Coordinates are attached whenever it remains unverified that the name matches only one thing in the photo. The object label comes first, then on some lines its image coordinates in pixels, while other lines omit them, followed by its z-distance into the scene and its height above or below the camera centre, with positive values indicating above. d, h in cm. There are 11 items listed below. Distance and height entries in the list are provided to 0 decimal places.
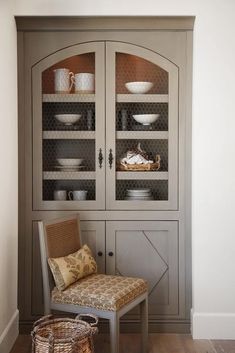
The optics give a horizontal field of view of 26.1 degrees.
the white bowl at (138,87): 363 +60
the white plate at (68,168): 365 +1
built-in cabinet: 360 +13
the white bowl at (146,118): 363 +37
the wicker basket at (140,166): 365 +3
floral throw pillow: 310 -61
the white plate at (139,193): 364 -17
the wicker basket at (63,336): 258 -89
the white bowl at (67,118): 365 +37
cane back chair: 293 -73
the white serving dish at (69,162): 364 +6
